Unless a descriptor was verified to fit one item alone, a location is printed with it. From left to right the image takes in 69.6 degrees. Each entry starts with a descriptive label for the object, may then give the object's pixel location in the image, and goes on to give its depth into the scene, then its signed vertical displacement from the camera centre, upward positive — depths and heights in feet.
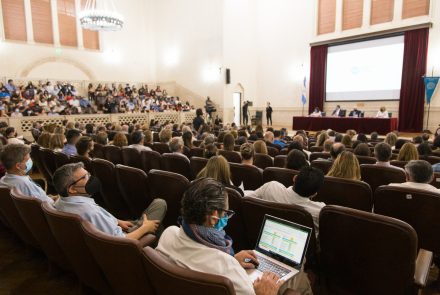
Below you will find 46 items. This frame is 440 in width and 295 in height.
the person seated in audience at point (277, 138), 18.44 -2.06
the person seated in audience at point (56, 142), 15.11 -1.67
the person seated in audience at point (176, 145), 13.53 -1.65
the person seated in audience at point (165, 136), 17.80 -1.65
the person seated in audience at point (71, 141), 14.60 -1.60
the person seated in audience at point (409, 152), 11.85 -1.75
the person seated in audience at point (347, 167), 8.89 -1.72
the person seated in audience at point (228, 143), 14.40 -1.66
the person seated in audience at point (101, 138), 17.29 -1.72
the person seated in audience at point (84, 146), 12.80 -1.57
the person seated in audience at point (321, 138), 17.74 -1.81
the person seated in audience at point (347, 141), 15.73 -1.75
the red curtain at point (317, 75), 44.39 +4.36
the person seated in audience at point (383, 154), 10.75 -1.64
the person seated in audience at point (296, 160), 9.87 -1.69
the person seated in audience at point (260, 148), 13.94 -1.83
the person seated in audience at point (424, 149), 13.26 -1.85
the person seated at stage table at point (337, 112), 40.72 -0.81
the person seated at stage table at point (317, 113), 41.54 -0.95
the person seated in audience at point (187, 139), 17.47 -1.78
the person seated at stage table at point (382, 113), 36.42 -0.92
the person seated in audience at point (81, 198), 6.09 -1.79
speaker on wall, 48.75 +4.64
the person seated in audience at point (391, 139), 16.11 -1.70
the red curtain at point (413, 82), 36.04 +2.74
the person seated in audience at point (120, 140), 16.48 -1.72
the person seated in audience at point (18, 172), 7.92 -1.65
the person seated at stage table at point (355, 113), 39.33 -0.92
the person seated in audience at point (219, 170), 7.91 -1.59
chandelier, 34.78 +9.75
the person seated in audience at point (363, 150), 12.75 -1.79
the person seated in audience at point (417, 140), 16.76 -1.84
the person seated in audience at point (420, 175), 7.88 -1.74
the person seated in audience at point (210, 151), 12.25 -1.72
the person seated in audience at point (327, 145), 14.71 -1.82
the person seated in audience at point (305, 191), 6.43 -1.80
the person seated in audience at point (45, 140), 15.96 -1.68
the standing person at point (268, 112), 49.62 -0.93
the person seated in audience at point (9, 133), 18.90 -1.53
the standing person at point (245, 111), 50.39 -0.77
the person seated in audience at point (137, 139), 15.14 -1.57
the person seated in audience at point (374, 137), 20.30 -2.02
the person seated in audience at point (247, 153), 10.62 -1.57
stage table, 35.05 -2.14
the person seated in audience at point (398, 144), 16.28 -1.97
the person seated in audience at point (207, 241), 3.85 -1.77
